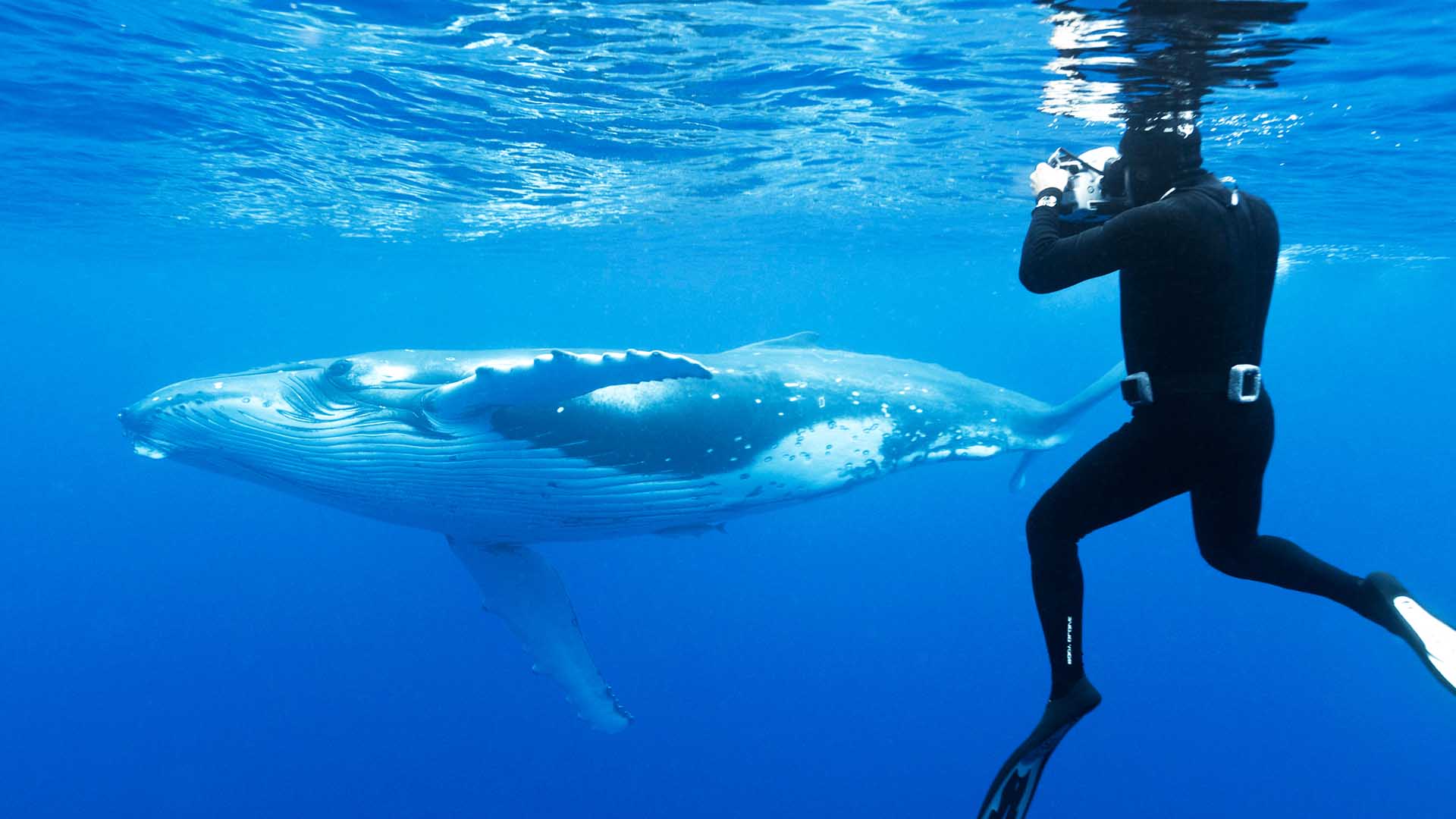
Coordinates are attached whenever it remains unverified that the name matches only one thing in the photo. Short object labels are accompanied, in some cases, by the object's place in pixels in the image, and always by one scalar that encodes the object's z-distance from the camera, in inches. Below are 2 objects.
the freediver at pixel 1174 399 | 146.4
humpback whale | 236.7
